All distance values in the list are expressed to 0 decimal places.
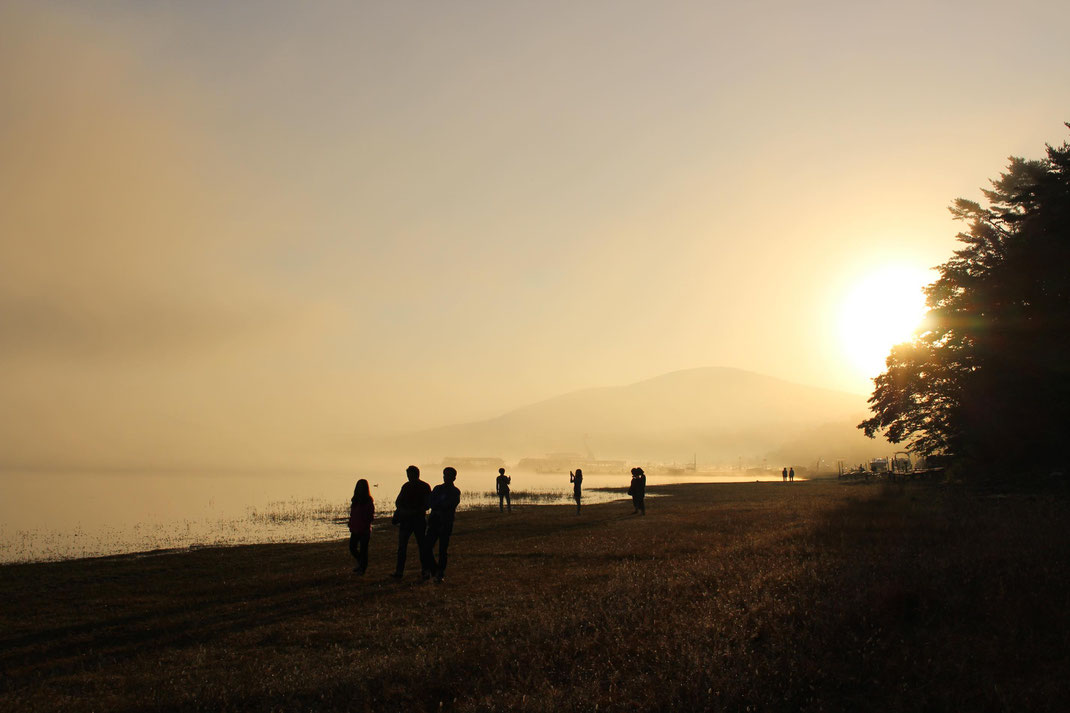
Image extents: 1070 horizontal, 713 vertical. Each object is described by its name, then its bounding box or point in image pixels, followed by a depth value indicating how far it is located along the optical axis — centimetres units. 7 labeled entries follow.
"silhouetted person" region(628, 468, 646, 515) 3466
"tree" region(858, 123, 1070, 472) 3150
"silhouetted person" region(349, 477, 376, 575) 1819
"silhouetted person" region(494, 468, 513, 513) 3908
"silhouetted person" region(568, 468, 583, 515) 3779
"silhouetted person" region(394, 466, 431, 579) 1694
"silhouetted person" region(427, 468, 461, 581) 1677
